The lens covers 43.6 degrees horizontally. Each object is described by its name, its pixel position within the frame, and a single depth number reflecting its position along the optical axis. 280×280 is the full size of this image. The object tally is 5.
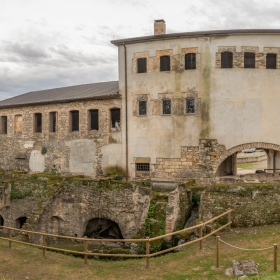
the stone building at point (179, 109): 21.03
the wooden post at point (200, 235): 12.21
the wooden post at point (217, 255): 10.60
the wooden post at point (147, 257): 11.06
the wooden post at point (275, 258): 9.71
